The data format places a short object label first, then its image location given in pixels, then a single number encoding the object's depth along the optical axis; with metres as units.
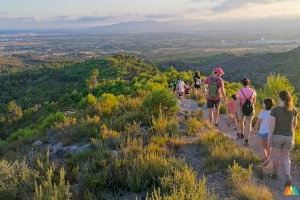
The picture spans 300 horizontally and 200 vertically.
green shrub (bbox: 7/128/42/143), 9.35
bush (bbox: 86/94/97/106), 13.27
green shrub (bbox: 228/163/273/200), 4.50
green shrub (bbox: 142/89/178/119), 8.56
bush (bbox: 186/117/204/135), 7.40
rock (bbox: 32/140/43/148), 8.15
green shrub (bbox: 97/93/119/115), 9.77
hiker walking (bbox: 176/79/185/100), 12.33
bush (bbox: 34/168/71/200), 4.27
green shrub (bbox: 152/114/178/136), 7.08
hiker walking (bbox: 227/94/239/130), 8.02
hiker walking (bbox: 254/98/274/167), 5.87
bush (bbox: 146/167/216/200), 4.08
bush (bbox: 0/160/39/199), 4.72
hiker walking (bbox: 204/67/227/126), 7.75
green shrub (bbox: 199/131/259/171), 5.61
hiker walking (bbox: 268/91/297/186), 5.30
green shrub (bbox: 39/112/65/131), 10.51
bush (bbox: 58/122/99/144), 7.54
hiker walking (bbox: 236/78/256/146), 7.07
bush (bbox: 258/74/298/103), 11.18
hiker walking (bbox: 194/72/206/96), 12.63
